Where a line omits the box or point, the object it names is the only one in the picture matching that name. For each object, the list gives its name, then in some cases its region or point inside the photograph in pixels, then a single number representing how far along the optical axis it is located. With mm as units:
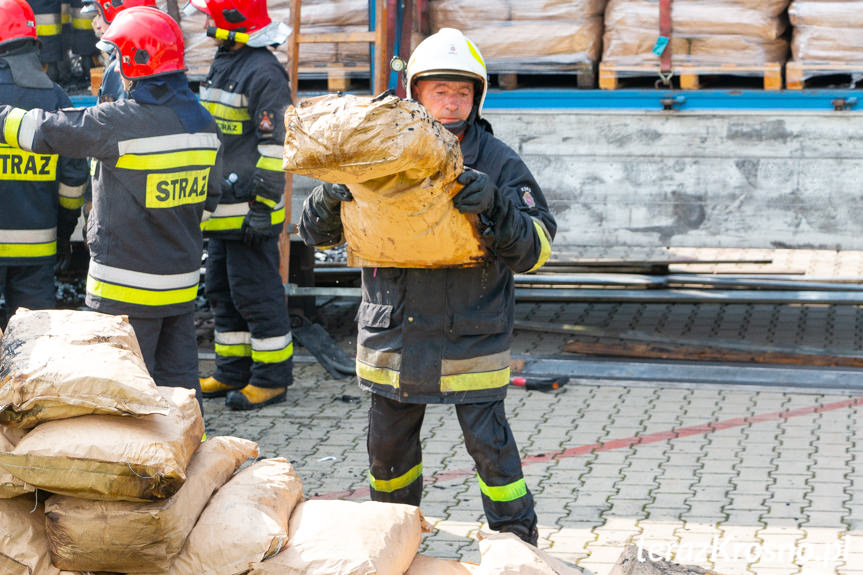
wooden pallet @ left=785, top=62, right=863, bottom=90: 12175
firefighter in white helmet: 7143
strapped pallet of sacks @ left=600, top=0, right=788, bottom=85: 12356
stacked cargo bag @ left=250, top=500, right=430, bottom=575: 5591
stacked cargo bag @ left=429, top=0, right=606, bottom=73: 12809
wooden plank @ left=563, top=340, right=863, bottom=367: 12897
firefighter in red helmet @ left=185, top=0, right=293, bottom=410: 11354
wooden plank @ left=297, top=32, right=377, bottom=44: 12696
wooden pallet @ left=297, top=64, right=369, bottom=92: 13201
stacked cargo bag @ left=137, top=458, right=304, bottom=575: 5632
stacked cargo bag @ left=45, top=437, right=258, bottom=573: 5560
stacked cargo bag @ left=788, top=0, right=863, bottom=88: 12107
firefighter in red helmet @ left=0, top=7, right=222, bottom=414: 8745
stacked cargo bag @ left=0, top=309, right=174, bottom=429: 5609
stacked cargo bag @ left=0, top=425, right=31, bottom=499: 5616
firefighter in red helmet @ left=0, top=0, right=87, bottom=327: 10351
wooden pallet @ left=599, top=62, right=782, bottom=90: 12311
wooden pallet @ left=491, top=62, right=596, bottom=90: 12846
